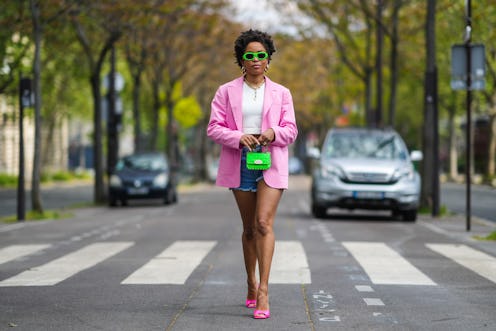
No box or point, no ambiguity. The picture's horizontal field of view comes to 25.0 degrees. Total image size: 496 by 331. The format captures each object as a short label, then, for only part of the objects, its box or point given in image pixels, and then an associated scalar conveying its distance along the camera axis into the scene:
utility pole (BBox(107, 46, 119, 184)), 31.06
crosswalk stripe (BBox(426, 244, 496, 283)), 11.20
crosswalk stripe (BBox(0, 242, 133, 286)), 10.29
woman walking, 7.87
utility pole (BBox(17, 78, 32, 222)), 21.16
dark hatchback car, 28.14
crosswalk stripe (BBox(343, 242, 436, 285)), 10.31
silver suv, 20.41
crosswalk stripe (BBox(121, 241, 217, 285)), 10.39
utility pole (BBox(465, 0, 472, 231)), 17.59
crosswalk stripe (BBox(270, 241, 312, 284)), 10.34
